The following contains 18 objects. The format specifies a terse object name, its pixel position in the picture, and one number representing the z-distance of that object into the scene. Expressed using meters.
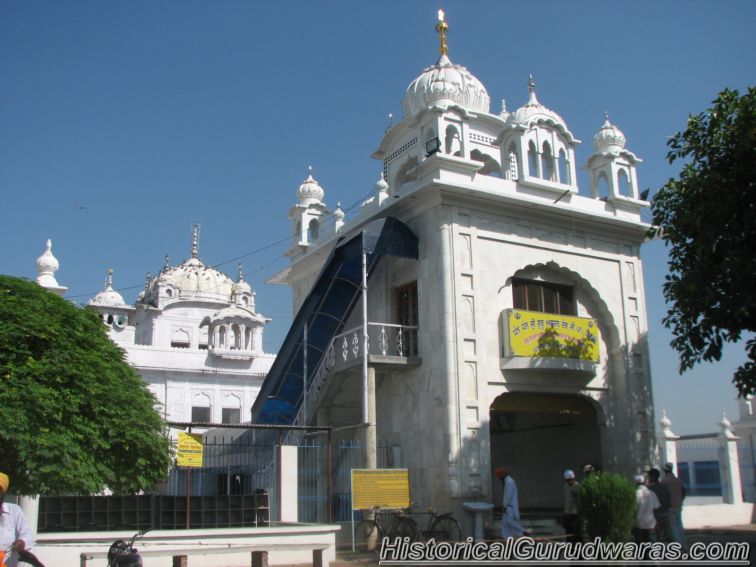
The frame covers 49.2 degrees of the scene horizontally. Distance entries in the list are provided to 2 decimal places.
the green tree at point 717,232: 13.83
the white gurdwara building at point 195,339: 40.44
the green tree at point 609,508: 12.28
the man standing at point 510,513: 12.98
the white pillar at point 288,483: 15.18
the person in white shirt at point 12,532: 7.07
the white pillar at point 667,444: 22.34
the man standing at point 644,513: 12.49
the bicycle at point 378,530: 16.20
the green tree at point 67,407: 13.18
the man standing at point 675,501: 14.36
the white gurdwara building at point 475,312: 17.67
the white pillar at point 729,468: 22.38
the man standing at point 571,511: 13.57
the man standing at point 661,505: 14.05
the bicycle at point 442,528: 16.23
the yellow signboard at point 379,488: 15.36
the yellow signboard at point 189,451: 13.50
